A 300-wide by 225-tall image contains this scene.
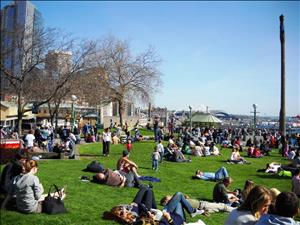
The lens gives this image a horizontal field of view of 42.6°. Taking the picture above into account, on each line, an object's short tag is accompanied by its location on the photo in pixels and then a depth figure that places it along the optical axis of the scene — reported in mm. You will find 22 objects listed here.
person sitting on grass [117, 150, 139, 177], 13602
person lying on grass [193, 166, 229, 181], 15484
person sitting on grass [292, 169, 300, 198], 12773
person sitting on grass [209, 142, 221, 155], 25281
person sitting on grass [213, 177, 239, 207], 11209
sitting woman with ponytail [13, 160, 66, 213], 8484
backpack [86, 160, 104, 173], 15031
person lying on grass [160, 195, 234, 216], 10300
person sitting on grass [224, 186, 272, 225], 5707
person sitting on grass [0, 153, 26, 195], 8812
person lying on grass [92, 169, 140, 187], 12602
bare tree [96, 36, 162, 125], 43531
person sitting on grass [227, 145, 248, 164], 21562
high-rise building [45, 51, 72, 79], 26230
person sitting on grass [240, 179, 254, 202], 8008
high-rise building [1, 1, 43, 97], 20219
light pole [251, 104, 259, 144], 31578
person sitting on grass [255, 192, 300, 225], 4885
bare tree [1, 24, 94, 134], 22766
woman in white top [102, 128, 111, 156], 21094
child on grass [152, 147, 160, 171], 16891
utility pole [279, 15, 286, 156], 30031
